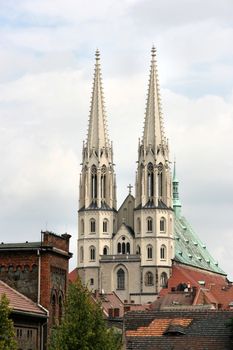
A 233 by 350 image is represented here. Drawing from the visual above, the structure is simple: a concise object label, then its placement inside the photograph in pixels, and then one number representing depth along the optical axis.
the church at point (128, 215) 185.38
